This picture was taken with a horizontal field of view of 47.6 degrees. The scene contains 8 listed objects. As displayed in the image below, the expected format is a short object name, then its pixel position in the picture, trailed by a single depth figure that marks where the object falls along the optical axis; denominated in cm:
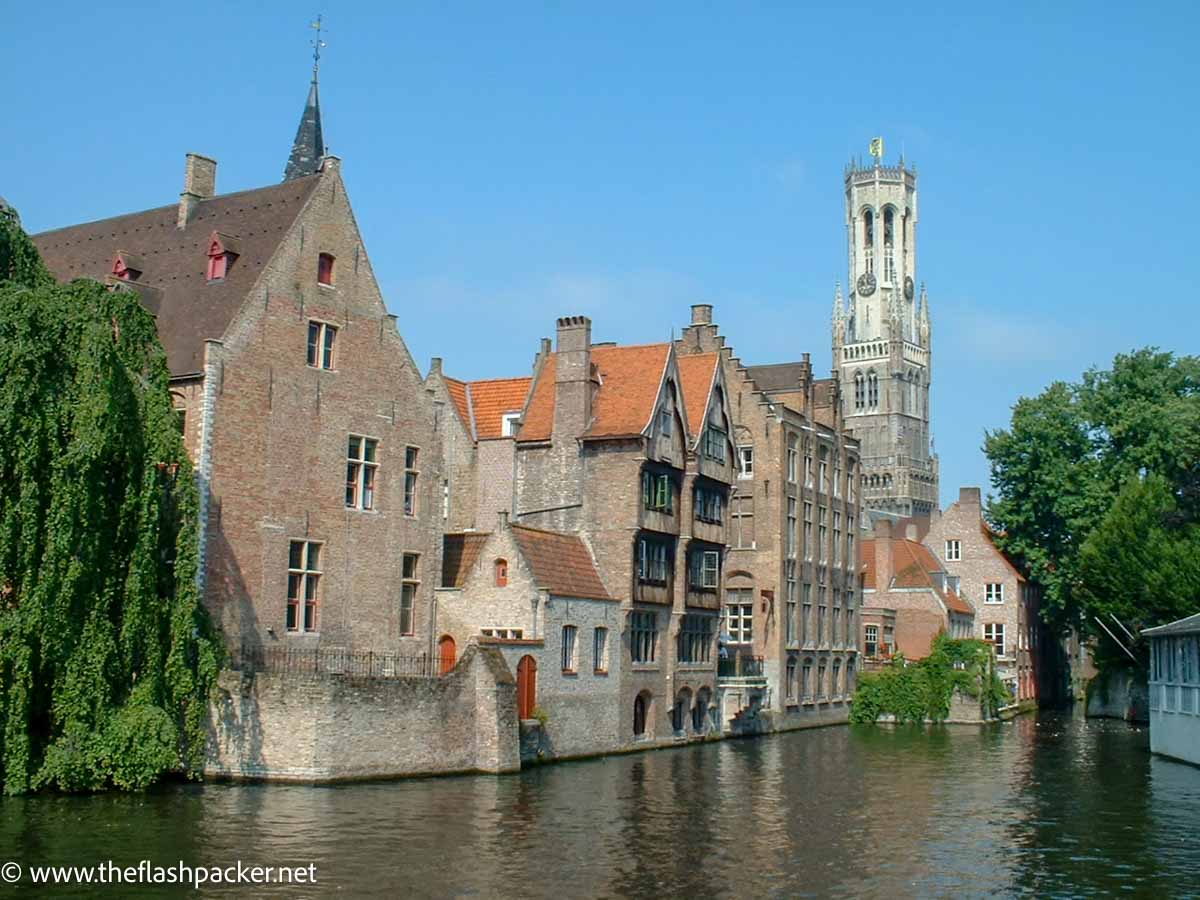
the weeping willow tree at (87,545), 2756
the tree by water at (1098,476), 5797
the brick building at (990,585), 7800
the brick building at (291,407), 3534
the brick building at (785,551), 6000
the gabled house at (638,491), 4441
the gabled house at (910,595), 7156
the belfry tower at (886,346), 17512
